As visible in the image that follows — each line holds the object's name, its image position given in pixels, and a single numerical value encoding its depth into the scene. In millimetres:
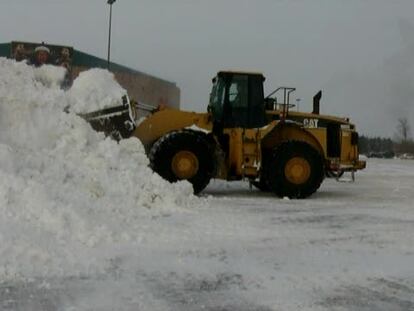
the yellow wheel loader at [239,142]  13391
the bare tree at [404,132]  111650
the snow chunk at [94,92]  12938
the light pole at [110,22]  30312
